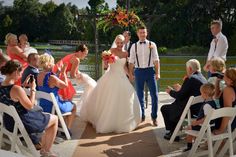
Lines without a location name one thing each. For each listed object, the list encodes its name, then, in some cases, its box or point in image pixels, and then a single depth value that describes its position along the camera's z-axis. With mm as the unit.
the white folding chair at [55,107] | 5473
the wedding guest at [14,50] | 7406
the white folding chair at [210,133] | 4324
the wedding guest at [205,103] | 4797
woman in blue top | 5723
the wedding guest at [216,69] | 5312
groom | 6875
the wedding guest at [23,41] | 7980
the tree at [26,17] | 72125
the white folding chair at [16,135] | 4327
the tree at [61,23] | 64062
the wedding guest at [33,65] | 6094
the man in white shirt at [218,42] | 7023
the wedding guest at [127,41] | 7842
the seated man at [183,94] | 5590
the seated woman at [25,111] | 4480
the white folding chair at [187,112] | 5316
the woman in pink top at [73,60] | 6676
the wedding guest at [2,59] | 6097
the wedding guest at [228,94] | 4699
